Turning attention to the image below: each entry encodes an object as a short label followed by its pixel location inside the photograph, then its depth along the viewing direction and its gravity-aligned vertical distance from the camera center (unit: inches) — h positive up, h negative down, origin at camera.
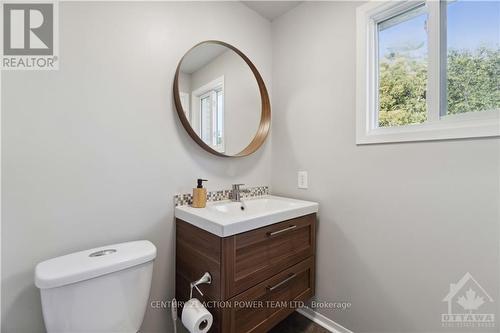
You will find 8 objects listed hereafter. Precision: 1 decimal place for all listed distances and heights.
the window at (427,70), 40.2 +19.5
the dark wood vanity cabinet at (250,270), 40.2 -21.9
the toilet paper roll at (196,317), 37.3 -26.0
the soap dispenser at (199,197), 51.6 -7.7
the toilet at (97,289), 31.7 -19.0
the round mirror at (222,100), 54.7 +17.8
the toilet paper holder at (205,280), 41.3 -21.5
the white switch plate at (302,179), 64.0 -4.2
